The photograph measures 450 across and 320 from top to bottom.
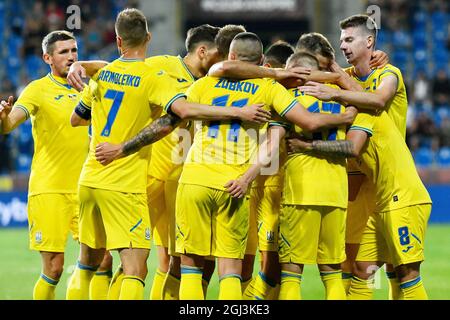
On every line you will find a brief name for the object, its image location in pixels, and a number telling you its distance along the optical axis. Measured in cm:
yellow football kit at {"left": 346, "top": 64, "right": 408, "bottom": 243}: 1386
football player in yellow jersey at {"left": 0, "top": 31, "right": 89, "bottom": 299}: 1488
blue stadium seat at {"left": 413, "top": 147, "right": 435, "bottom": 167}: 3825
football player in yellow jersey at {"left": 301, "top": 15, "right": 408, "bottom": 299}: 1320
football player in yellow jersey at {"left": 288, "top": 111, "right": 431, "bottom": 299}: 1337
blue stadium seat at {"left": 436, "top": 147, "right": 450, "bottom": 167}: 3844
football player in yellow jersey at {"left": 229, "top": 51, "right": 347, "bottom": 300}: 1311
